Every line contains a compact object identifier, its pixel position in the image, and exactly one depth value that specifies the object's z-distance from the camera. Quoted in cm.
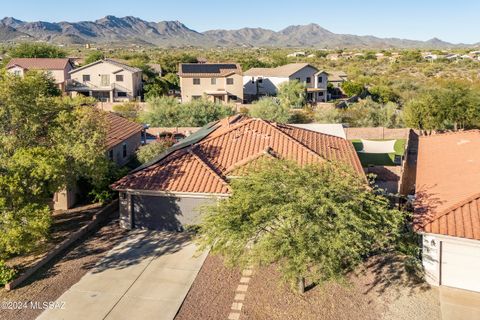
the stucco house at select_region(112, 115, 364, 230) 2312
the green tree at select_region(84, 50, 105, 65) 9456
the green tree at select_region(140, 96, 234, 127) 4950
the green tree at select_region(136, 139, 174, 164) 3200
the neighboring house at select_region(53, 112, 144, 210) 2697
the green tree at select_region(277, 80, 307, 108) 6216
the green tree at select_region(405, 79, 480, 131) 4450
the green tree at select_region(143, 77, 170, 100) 6975
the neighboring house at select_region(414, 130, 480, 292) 1697
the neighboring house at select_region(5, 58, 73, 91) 7199
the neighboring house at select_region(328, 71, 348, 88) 8328
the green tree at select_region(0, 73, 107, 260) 1808
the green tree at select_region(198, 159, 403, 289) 1516
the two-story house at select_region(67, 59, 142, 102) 7162
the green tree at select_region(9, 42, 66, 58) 9326
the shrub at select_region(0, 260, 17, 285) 1806
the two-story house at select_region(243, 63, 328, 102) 7275
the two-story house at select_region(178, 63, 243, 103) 6975
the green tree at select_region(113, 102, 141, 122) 5549
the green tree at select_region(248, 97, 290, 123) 4856
